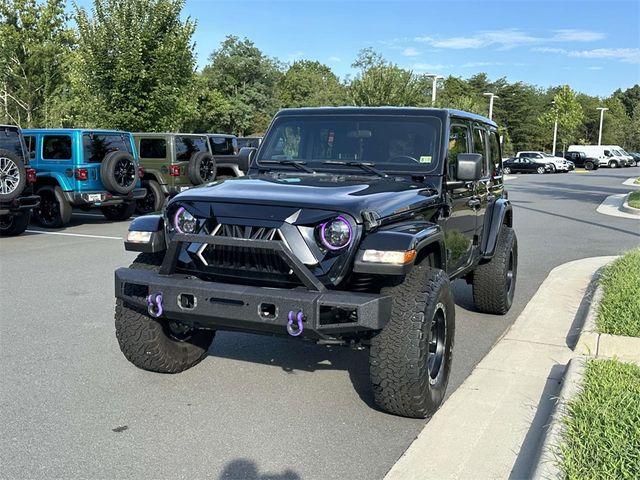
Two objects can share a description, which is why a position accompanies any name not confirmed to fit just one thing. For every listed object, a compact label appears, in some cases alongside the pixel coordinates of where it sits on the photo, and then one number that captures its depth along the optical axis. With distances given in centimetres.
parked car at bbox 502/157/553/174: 4825
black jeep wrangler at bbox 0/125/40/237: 1055
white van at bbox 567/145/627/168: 5738
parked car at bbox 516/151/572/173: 4853
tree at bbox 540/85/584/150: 6762
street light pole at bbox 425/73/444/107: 3324
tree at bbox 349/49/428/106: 3475
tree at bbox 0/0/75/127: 2952
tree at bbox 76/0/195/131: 2036
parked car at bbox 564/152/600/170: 5650
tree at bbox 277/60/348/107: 6894
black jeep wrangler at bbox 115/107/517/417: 348
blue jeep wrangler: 1245
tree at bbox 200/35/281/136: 6141
